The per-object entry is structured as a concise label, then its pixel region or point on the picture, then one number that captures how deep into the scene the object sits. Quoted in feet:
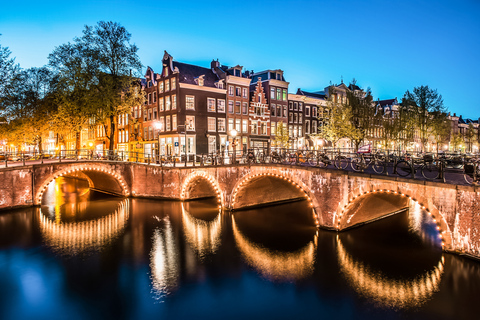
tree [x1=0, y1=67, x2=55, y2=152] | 121.13
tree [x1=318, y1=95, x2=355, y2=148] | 117.50
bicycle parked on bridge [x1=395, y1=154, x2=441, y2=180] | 45.41
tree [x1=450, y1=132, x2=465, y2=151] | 239.09
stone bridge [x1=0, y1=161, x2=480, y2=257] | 41.29
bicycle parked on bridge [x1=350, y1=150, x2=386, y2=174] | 53.35
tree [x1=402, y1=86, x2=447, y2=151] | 137.39
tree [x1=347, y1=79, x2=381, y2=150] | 119.85
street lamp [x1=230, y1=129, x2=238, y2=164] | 91.47
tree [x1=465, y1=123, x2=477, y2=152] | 263.49
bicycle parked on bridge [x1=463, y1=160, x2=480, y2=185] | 39.42
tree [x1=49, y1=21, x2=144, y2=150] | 106.22
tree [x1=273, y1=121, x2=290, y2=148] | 143.43
